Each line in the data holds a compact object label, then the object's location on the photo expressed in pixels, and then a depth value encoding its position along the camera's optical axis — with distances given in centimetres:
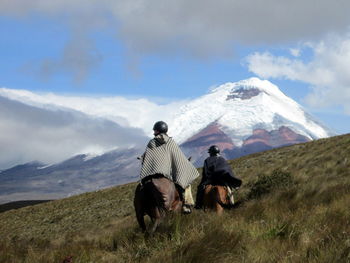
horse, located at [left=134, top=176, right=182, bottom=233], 1648
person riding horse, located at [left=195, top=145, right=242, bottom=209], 2552
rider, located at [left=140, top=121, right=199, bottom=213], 1730
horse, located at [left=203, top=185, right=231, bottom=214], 2433
